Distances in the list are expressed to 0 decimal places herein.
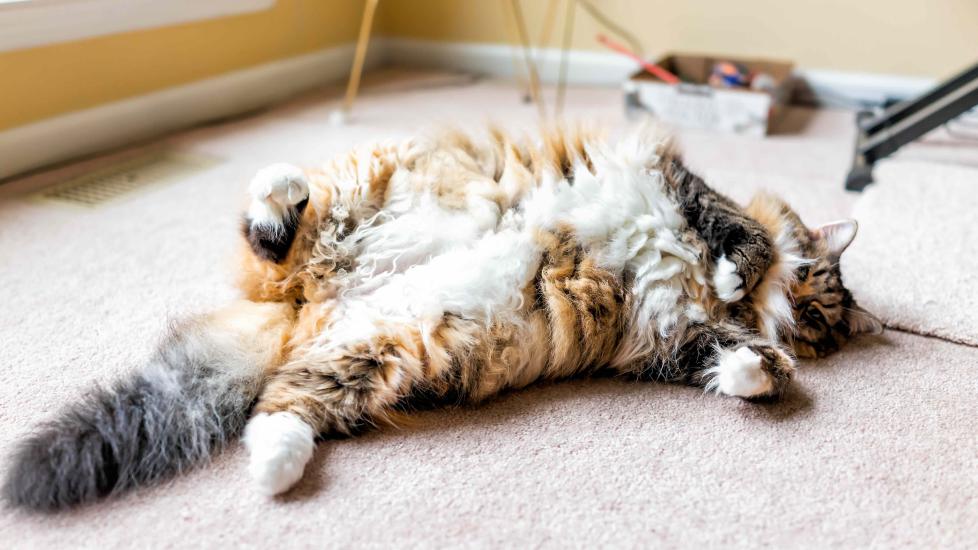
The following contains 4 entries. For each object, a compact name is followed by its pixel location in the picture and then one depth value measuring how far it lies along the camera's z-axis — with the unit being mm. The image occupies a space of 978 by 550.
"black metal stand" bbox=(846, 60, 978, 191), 2254
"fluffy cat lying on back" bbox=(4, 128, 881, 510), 1168
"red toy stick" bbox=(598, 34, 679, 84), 2963
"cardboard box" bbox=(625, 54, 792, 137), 2783
